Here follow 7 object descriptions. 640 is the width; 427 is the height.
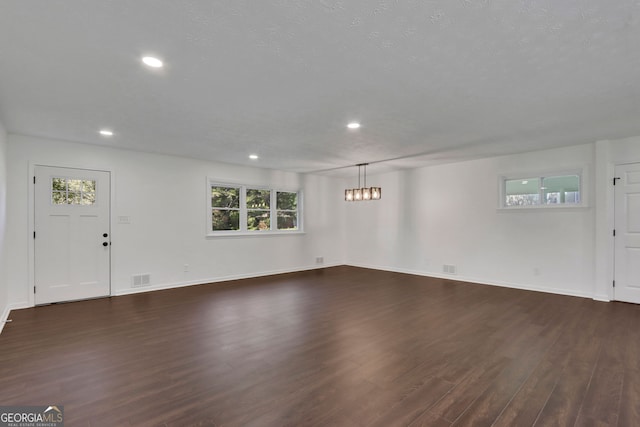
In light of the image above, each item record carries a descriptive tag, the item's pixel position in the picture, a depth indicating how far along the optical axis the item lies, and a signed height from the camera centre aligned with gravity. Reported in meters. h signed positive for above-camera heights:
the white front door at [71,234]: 4.69 -0.34
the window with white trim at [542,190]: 5.38 +0.40
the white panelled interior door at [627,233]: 4.70 -0.34
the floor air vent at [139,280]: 5.46 -1.22
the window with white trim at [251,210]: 6.69 +0.06
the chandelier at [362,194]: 6.12 +0.37
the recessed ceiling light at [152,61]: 2.38 +1.20
